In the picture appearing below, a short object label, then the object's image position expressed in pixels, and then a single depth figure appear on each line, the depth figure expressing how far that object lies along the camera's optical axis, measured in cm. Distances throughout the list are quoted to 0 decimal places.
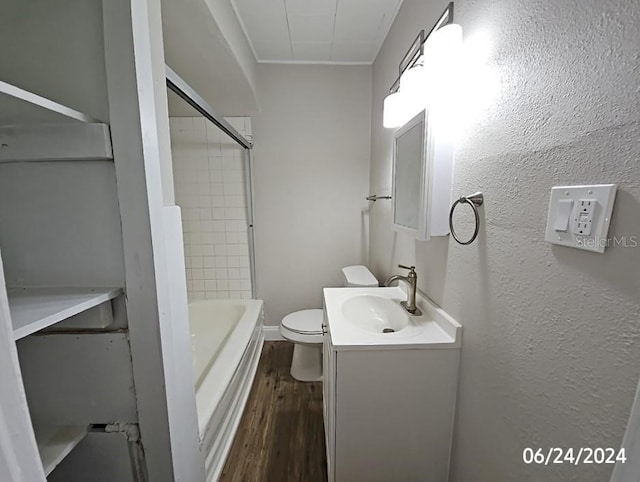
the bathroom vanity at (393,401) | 95
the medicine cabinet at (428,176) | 99
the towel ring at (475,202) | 82
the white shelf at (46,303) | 47
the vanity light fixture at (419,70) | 89
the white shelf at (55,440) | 61
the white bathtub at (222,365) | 117
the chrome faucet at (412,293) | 121
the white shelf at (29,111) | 43
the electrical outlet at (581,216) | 47
